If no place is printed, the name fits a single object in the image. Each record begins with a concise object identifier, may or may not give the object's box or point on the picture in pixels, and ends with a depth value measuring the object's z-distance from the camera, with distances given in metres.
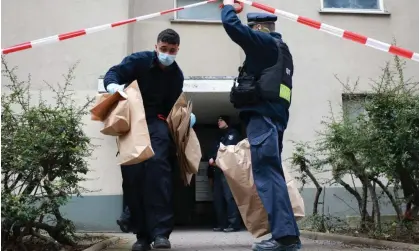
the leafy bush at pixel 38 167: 3.68
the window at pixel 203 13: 8.73
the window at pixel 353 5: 8.42
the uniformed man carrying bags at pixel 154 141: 3.78
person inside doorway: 7.38
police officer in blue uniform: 3.11
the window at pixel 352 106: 5.41
